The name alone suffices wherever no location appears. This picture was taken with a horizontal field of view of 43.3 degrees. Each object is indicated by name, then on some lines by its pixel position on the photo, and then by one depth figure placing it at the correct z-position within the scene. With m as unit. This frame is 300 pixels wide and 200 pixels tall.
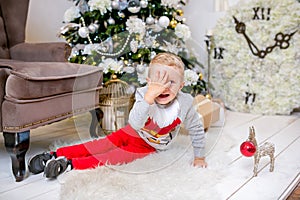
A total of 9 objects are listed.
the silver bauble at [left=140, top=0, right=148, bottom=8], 2.49
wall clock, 2.73
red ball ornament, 1.54
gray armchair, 1.48
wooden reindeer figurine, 1.55
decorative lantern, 1.67
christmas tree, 2.02
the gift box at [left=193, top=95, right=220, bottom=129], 1.83
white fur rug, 1.32
